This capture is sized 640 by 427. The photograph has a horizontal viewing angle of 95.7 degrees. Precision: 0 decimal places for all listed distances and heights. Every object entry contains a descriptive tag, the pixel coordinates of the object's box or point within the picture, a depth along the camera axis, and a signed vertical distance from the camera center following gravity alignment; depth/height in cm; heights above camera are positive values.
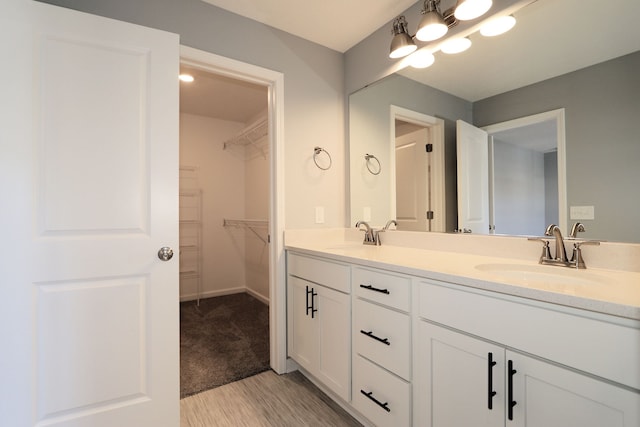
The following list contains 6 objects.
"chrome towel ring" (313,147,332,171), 220 +48
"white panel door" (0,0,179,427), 122 -1
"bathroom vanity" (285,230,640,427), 75 -42
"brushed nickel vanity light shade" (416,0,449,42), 153 +102
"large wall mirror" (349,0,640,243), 113 +47
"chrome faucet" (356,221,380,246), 211 -15
